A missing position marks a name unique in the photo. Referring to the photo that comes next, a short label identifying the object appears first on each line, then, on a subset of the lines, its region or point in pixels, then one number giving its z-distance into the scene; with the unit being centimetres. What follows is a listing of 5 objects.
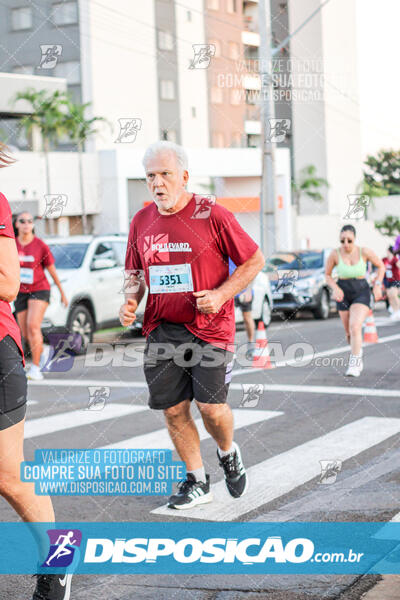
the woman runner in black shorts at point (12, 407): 321
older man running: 469
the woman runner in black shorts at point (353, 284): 985
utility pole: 1531
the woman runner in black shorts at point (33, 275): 1025
